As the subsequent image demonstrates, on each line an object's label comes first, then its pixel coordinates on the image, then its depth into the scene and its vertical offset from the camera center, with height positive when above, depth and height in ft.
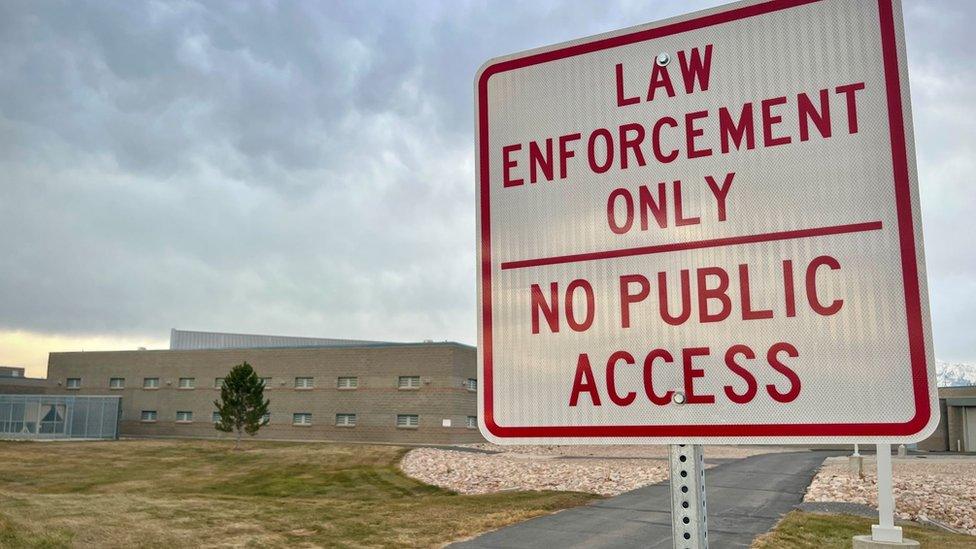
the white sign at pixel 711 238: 4.78 +1.10
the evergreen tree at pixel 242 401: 149.59 +0.13
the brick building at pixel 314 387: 175.73 +3.60
